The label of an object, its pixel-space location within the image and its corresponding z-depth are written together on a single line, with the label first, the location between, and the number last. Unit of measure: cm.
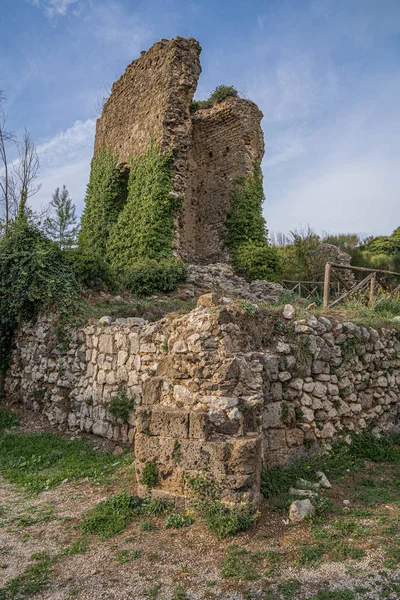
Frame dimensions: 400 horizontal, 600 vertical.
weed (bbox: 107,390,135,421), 619
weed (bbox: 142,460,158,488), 416
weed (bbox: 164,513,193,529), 377
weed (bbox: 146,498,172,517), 399
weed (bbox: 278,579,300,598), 276
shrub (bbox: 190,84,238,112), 1504
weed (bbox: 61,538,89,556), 346
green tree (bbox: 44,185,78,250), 926
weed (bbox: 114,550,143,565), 328
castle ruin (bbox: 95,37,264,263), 1263
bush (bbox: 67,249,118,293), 905
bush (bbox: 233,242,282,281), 1314
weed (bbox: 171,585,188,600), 279
